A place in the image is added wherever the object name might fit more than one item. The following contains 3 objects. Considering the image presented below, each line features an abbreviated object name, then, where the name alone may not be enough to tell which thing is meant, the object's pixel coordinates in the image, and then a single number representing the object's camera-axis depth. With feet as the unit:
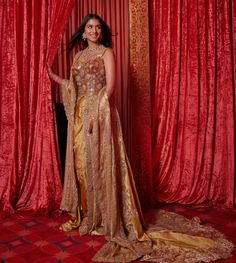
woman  7.70
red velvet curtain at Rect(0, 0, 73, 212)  9.83
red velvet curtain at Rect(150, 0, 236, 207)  10.47
